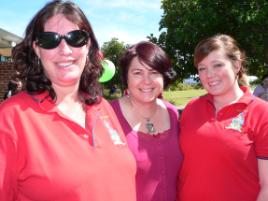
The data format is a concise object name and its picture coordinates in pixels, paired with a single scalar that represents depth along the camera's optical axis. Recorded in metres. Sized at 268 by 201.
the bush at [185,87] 61.11
